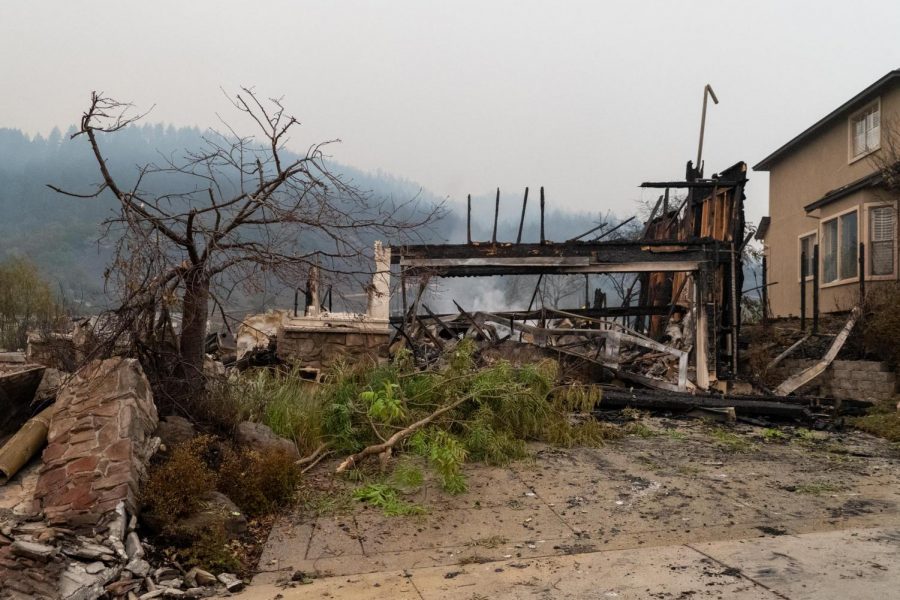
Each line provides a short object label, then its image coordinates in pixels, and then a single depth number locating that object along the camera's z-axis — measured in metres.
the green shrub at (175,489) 4.62
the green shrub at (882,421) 9.07
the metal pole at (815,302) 13.77
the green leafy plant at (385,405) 6.79
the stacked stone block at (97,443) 4.61
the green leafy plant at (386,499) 5.31
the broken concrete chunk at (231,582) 4.05
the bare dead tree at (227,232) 6.22
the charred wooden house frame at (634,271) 12.09
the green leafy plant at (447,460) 5.71
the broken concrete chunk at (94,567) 3.94
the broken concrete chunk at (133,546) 4.28
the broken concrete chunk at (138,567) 4.11
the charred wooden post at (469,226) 12.23
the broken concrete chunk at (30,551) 3.74
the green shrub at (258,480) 5.33
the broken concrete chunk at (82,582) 3.69
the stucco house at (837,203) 15.84
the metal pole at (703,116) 16.69
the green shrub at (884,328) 11.39
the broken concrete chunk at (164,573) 4.17
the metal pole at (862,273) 13.40
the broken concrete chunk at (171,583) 4.07
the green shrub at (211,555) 4.33
